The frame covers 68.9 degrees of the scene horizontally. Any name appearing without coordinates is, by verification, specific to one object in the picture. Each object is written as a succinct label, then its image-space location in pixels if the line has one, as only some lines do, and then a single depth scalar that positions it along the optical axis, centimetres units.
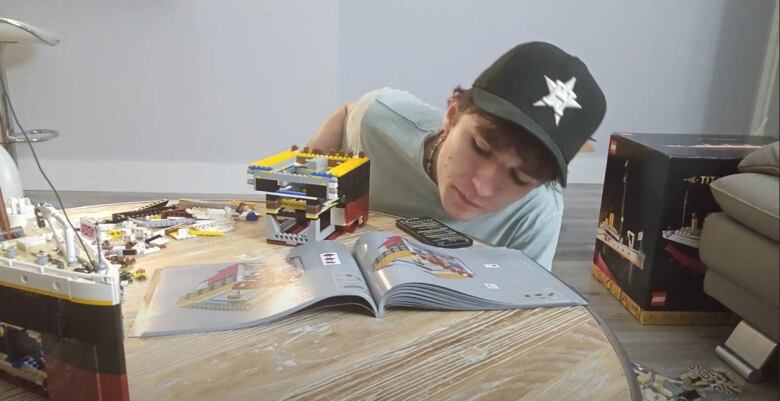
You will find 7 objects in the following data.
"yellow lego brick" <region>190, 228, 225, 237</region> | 92
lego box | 143
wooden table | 54
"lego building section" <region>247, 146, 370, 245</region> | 86
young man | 57
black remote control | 90
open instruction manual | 65
